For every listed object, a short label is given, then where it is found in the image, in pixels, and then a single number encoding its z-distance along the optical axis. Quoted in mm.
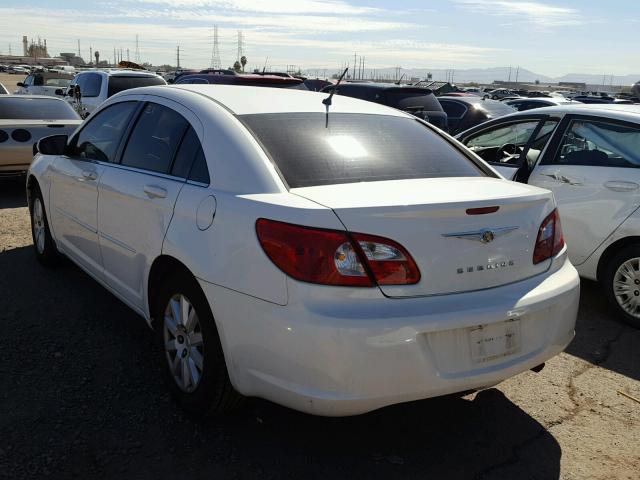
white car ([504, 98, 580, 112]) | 16038
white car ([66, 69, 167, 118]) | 13305
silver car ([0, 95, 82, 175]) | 8641
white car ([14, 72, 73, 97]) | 18394
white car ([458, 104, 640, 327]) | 4586
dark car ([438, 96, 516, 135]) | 12828
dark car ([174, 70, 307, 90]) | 10930
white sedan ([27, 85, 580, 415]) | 2490
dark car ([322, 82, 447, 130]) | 10656
